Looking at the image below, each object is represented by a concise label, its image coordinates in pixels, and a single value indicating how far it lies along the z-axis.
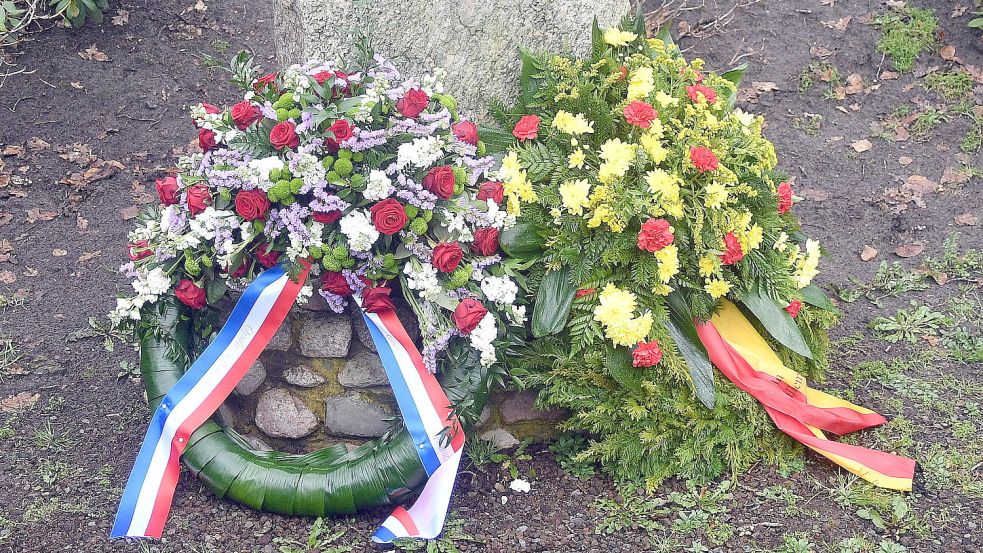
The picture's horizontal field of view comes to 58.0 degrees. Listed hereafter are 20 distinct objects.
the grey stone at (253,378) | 3.22
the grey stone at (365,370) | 3.17
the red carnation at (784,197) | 3.42
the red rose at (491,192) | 3.08
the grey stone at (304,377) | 3.18
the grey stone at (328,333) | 3.13
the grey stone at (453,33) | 3.29
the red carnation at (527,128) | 3.32
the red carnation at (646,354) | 2.94
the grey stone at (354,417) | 3.20
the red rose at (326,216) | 2.86
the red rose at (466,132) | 3.12
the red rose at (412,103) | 2.97
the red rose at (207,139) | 3.05
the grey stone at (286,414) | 3.22
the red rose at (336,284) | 2.94
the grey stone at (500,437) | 3.33
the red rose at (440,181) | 2.89
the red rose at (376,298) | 2.89
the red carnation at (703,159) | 3.07
